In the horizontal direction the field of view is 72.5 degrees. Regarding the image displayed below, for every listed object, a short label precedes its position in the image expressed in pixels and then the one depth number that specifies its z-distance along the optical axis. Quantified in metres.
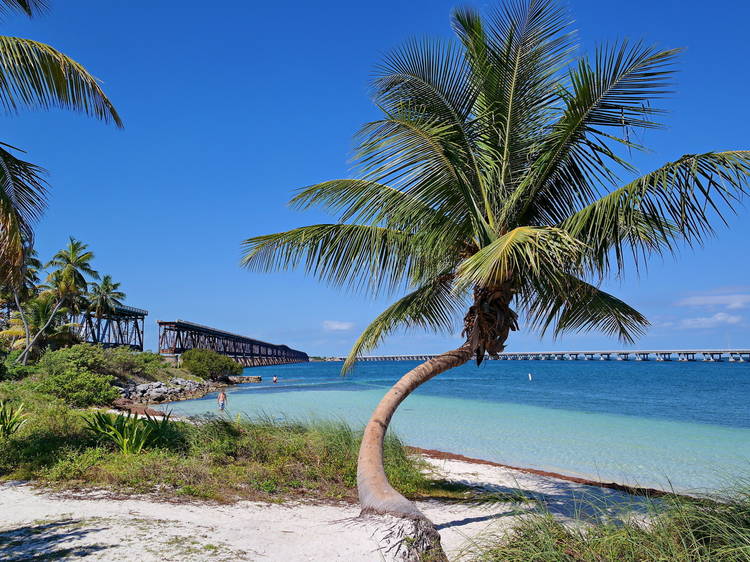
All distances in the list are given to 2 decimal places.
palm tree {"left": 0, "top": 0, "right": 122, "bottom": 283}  6.61
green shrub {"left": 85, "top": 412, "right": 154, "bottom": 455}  9.14
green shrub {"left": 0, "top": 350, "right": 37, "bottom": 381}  25.42
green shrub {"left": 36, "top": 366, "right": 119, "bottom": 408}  20.64
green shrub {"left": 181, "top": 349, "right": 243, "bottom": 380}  54.25
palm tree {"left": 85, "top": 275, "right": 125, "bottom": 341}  53.75
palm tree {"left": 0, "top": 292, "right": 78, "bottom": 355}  34.84
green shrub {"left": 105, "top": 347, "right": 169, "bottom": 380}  35.50
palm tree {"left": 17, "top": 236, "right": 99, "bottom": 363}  38.59
